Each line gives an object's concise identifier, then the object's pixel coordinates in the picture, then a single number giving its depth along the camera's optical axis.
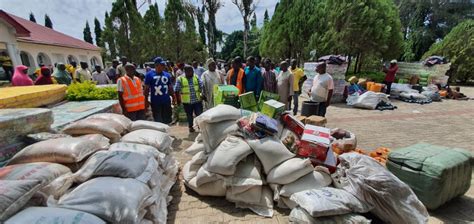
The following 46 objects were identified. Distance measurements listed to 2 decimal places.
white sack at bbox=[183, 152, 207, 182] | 2.98
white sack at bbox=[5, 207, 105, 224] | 1.23
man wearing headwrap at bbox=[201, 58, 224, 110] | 5.36
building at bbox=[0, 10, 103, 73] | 10.65
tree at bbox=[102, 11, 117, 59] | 19.83
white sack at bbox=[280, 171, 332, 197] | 2.47
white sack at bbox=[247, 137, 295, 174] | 2.62
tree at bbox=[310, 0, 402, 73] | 11.41
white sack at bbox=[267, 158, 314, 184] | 2.48
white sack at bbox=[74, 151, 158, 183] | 1.88
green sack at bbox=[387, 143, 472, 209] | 2.36
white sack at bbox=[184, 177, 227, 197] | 2.67
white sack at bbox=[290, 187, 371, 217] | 1.97
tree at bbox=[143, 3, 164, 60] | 21.14
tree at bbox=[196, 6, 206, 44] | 26.46
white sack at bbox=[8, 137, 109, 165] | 2.02
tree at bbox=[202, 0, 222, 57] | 23.52
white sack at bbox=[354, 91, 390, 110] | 7.95
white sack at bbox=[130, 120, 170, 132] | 3.27
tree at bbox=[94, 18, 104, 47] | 40.44
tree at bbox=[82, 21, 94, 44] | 42.69
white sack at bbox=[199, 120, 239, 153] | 2.92
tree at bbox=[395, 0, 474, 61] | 22.09
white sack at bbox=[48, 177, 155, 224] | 1.49
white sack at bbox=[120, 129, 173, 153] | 2.79
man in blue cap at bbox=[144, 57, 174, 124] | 4.67
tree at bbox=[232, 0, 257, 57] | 21.14
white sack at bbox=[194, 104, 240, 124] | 2.95
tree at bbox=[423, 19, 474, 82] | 13.34
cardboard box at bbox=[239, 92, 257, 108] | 3.62
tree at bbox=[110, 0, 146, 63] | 19.73
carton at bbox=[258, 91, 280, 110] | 3.94
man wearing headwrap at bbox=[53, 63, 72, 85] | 6.18
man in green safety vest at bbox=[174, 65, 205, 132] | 4.88
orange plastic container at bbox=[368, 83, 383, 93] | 8.80
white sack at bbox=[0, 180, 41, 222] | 1.23
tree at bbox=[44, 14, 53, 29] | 41.22
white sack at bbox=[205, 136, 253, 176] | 2.53
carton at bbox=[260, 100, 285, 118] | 3.13
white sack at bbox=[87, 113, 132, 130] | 3.08
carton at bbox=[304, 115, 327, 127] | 3.87
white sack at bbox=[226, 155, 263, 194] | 2.53
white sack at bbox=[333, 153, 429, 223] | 2.07
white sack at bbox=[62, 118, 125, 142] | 2.70
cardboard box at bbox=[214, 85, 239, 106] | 3.87
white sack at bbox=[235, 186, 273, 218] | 2.51
